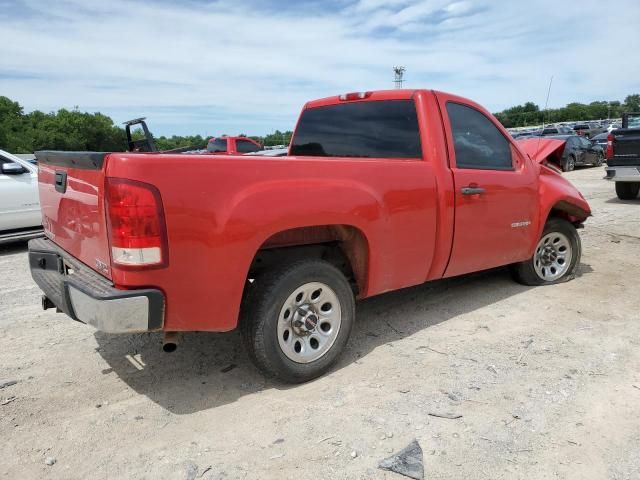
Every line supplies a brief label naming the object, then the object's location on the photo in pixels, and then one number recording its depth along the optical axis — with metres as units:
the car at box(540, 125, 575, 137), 32.83
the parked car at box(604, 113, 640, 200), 10.46
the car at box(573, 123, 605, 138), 40.39
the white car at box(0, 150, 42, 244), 7.68
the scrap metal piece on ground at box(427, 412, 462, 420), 2.88
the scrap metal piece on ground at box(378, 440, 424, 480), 2.42
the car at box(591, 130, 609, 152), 24.41
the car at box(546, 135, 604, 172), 20.30
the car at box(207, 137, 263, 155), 16.55
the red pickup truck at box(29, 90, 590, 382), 2.61
